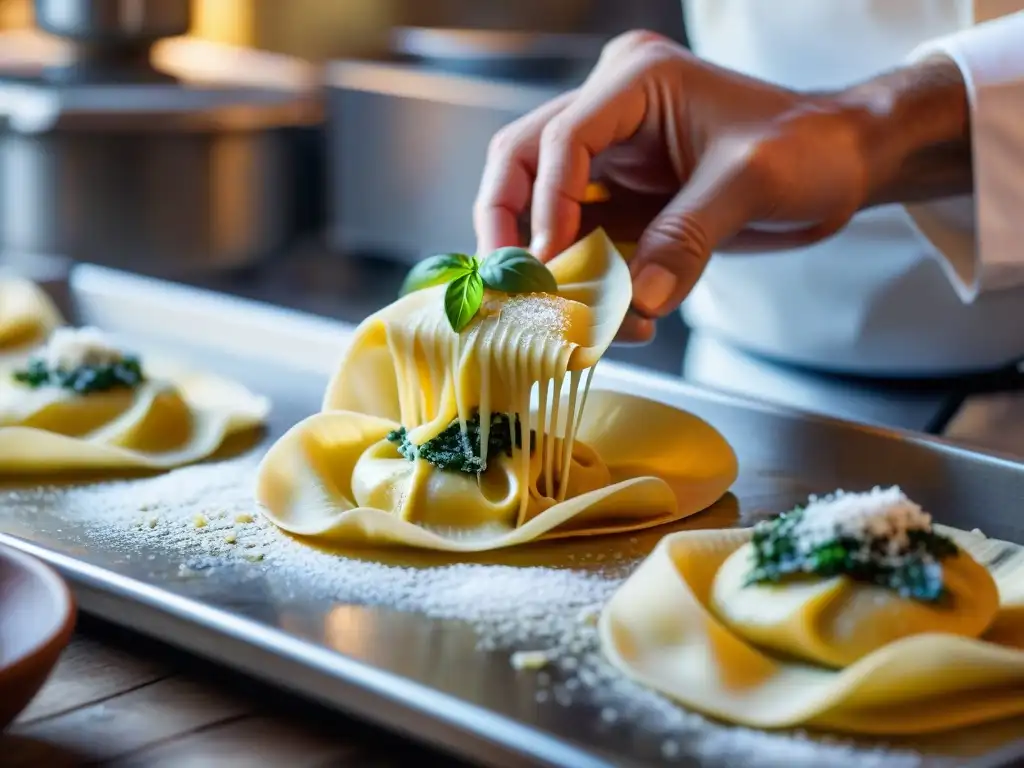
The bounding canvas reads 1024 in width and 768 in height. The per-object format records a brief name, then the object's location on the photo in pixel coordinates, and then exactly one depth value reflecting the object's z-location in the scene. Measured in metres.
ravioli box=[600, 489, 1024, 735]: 0.41
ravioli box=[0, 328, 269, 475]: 0.57
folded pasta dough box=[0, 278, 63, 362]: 0.70
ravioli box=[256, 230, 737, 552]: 0.51
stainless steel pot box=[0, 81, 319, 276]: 0.97
